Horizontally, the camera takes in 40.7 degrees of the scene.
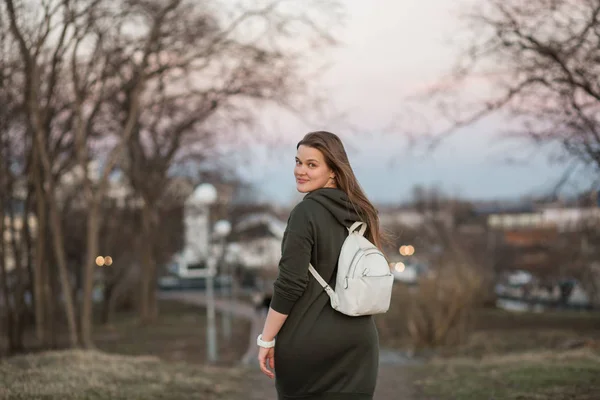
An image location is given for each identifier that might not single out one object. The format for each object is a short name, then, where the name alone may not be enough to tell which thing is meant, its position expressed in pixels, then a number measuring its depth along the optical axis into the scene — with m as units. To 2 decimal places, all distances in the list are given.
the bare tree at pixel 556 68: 10.69
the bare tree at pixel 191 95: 15.48
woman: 3.40
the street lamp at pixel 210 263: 16.55
